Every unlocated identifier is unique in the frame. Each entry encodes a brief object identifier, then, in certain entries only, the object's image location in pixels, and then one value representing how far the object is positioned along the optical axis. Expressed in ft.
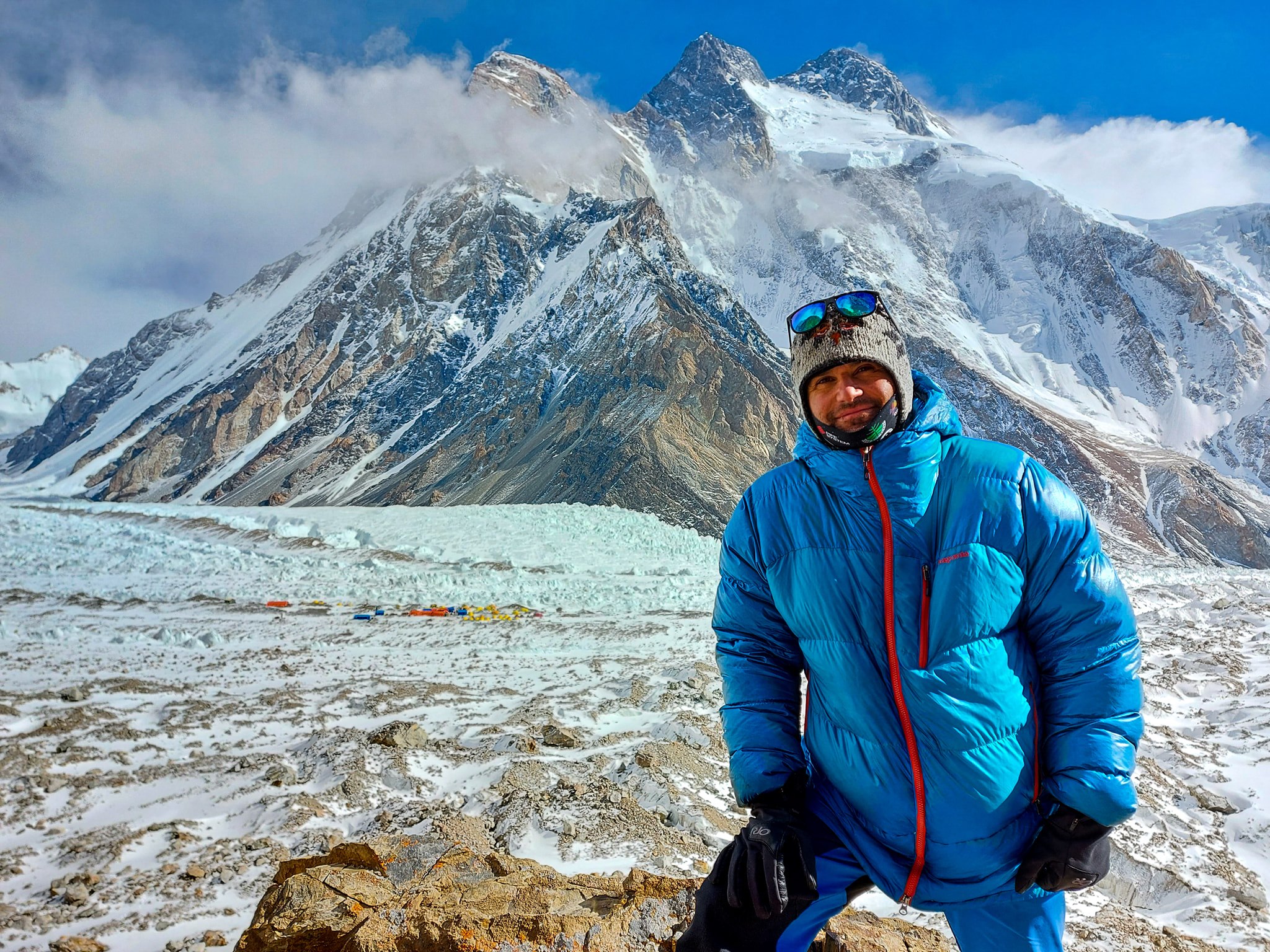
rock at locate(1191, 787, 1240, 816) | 17.99
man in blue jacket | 6.13
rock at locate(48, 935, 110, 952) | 10.89
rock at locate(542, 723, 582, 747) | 20.66
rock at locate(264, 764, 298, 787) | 17.61
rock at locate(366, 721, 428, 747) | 20.07
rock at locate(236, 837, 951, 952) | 8.34
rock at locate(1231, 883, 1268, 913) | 13.39
